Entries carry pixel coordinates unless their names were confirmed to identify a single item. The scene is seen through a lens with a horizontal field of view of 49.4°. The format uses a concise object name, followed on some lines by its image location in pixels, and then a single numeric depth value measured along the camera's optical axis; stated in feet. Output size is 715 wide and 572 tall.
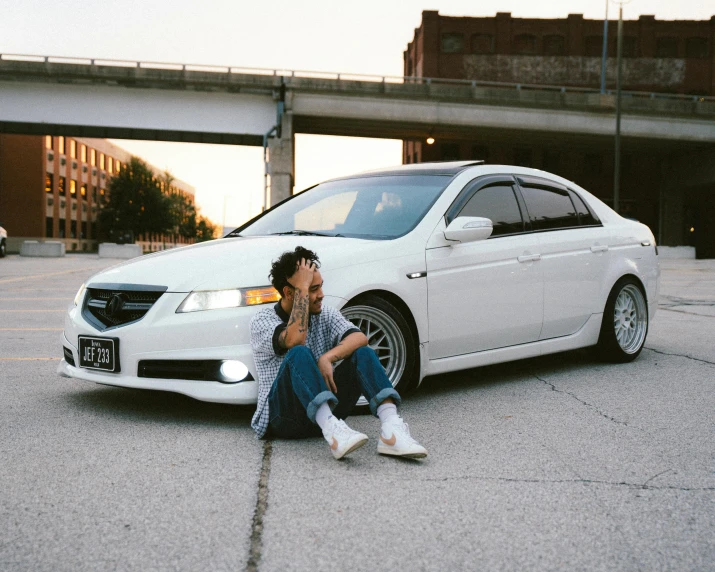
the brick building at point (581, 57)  182.60
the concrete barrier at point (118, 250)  146.61
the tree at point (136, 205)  240.12
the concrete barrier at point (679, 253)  120.16
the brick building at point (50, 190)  220.84
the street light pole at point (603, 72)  128.74
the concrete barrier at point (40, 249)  143.74
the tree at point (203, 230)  399.18
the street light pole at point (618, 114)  102.58
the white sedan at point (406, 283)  14.32
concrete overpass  117.60
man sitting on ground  12.27
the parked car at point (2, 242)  115.96
